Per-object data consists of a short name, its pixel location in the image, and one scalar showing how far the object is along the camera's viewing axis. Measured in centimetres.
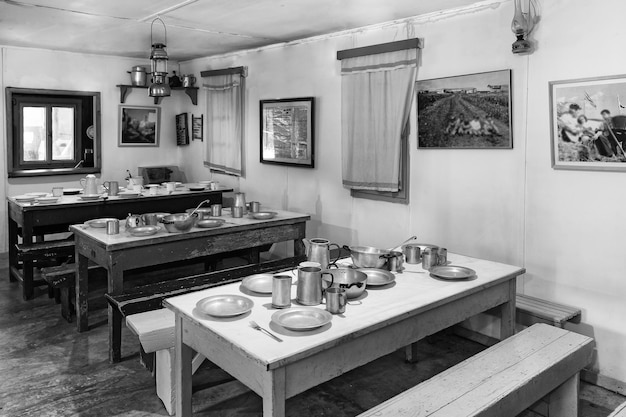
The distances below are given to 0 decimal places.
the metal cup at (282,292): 265
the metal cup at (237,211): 519
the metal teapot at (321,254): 312
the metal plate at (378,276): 302
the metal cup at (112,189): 599
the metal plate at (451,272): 321
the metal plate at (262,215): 517
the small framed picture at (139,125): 806
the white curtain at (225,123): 714
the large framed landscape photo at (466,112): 419
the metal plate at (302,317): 237
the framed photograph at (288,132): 605
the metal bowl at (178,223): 439
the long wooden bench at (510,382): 241
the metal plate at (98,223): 449
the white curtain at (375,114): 492
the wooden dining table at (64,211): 526
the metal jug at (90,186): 585
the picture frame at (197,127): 810
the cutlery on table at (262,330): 228
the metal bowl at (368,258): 338
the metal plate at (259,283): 290
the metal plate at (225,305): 256
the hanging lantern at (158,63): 472
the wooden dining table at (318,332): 219
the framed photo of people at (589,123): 354
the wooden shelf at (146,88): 790
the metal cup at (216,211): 524
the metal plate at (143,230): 421
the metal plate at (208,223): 468
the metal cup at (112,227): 422
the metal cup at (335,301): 257
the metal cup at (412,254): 360
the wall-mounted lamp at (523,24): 385
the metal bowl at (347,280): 279
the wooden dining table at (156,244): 400
